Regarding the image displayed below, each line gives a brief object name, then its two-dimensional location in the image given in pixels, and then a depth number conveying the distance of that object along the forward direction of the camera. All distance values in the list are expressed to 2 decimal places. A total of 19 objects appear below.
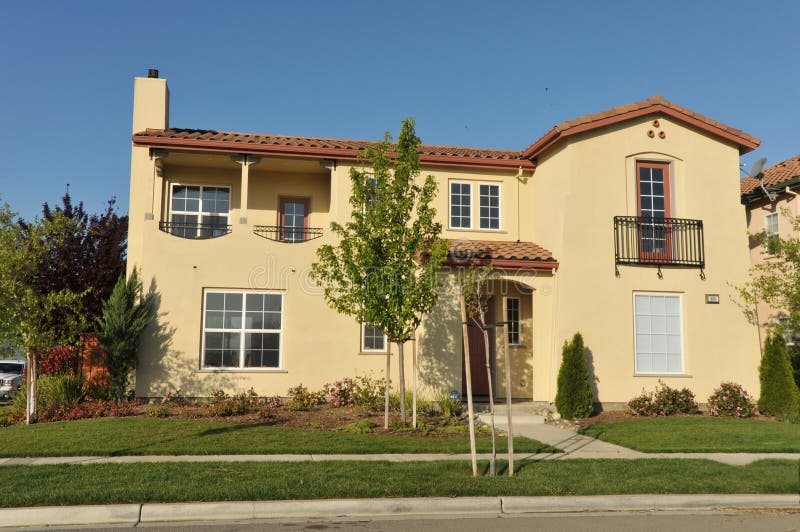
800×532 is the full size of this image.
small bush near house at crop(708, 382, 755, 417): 14.99
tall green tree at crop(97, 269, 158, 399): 14.64
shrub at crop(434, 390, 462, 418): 14.47
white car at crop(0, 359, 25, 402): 20.39
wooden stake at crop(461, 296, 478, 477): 8.64
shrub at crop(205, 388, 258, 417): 13.73
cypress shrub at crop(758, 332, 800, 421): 14.59
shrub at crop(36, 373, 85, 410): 14.06
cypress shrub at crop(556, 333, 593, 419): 14.48
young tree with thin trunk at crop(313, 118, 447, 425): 12.37
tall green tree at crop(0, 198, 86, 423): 13.23
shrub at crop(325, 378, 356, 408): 15.21
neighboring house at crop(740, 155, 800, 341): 17.56
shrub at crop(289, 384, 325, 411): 14.77
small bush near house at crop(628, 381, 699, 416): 14.89
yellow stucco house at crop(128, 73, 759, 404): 15.41
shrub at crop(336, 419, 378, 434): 12.16
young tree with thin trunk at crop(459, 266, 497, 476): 9.71
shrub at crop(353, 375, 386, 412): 14.77
